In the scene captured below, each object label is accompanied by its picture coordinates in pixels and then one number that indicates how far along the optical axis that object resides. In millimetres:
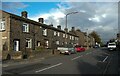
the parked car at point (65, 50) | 15015
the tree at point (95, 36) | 53531
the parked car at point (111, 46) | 21323
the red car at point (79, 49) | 20310
